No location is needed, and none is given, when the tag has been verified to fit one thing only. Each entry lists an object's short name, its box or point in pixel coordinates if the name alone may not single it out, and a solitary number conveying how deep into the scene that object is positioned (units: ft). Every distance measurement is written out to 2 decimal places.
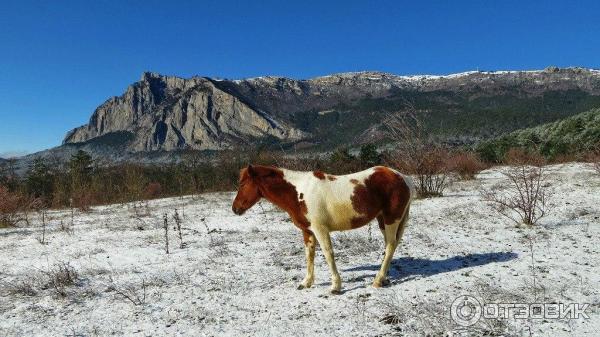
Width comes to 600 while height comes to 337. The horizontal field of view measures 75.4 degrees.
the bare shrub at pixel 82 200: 68.54
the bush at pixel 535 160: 35.64
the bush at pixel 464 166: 74.12
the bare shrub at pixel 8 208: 52.21
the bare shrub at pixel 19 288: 23.02
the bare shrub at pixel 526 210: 31.48
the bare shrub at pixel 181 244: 33.68
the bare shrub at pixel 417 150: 52.37
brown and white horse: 19.48
